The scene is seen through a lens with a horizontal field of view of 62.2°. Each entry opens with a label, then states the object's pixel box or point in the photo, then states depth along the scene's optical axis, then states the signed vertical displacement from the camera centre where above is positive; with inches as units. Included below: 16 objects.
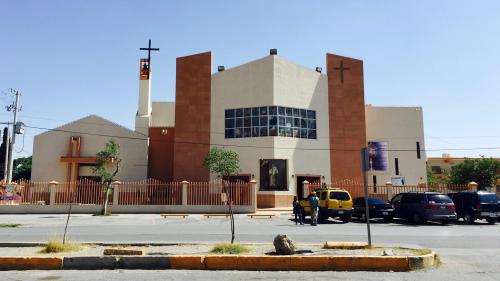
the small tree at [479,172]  1975.9 +112.4
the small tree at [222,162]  1166.3 +91.8
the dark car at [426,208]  747.4 -24.1
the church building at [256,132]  1254.9 +197.0
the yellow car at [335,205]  800.3 -20.0
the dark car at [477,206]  781.3 -21.5
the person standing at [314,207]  734.5 -22.1
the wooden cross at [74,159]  1286.9 +109.4
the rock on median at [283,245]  352.2 -43.0
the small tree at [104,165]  1032.8 +75.0
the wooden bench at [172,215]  962.7 -48.2
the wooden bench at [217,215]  990.8 -48.7
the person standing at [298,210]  774.2 -28.8
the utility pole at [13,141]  1338.6 +173.8
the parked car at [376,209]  828.0 -28.8
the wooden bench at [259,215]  971.3 -47.8
